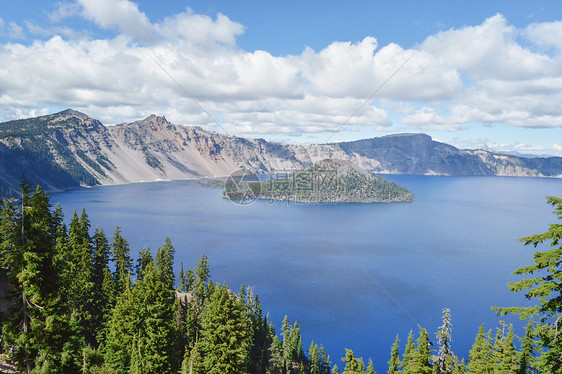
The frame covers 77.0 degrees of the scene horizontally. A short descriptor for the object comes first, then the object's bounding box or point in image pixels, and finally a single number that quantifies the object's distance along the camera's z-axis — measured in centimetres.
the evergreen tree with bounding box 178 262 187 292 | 7944
